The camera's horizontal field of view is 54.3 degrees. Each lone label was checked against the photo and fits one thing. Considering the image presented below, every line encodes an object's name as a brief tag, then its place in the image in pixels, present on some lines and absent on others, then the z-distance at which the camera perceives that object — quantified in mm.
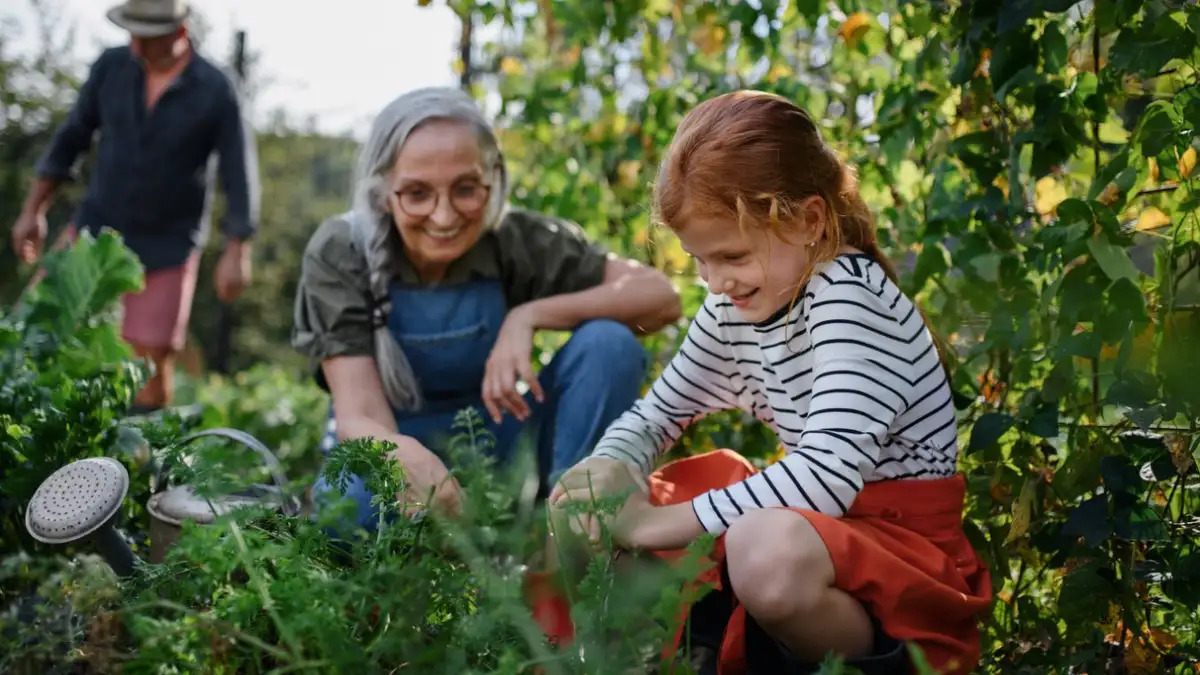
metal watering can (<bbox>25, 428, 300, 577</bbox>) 1850
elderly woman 2395
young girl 1576
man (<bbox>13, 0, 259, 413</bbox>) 4578
